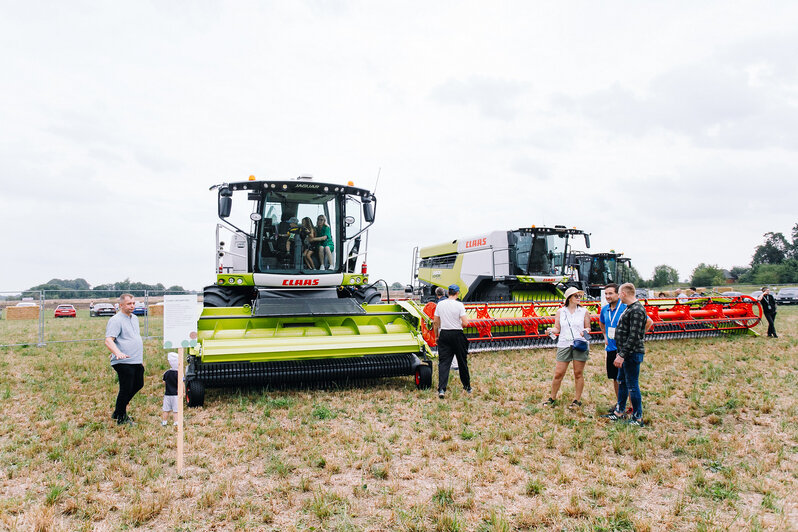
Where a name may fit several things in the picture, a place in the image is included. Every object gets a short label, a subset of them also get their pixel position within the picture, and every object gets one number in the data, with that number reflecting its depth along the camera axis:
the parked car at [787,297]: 33.22
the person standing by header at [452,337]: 6.73
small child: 5.41
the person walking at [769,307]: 12.34
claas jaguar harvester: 6.40
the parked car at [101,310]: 25.48
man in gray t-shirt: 5.38
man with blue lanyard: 5.98
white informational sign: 4.64
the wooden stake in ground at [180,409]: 4.11
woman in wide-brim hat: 6.02
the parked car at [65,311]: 28.02
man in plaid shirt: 5.33
